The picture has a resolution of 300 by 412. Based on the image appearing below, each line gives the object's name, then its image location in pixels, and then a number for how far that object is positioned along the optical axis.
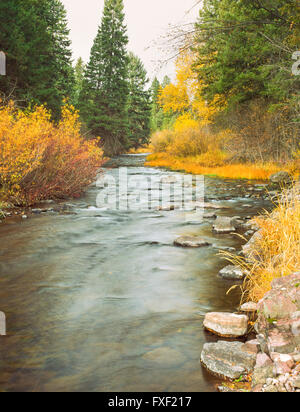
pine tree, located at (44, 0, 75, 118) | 32.91
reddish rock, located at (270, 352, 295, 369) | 2.88
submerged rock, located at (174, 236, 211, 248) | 7.46
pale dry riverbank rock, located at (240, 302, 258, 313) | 4.44
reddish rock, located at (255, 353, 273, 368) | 3.02
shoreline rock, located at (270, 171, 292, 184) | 15.46
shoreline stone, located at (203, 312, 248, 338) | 3.92
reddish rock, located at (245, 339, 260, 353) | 3.45
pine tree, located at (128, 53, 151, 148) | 63.06
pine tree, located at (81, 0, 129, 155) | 44.09
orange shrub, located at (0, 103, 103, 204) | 10.20
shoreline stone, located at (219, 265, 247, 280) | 5.60
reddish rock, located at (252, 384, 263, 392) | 2.81
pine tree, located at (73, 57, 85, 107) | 68.19
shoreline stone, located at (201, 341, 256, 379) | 3.17
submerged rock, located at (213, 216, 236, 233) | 8.48
